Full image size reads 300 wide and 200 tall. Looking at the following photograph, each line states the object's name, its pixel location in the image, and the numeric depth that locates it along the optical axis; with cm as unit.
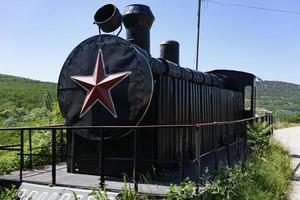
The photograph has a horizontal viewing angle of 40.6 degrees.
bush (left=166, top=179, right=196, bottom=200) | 537
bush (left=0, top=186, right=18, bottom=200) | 619
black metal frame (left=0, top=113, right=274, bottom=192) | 569
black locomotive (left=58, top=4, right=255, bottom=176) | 699
